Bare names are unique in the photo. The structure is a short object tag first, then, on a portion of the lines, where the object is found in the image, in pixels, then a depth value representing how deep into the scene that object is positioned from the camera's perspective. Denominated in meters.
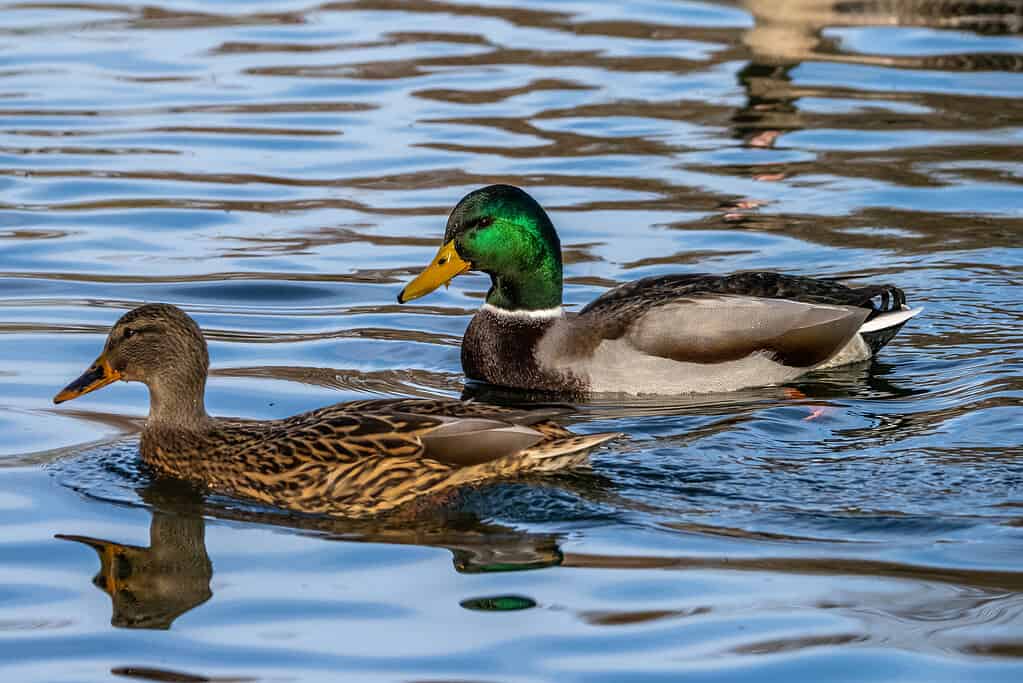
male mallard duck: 19.53
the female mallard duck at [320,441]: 14.92
